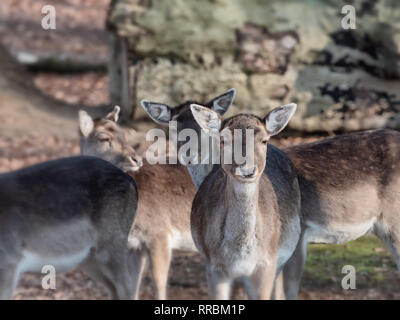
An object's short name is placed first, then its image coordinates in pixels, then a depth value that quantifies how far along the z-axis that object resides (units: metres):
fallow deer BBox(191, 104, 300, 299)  5.61
